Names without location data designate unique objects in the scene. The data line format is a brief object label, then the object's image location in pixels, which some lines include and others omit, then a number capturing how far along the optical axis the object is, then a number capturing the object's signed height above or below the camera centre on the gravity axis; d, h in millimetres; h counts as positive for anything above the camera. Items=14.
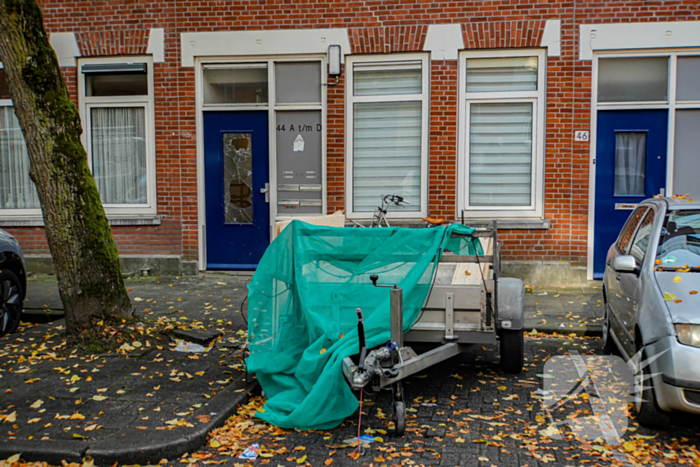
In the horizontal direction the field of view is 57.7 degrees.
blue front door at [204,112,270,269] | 10555 +321
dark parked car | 7094 -906
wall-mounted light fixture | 10016 +2314
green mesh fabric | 4883 -706
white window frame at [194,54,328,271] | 10308 +1591
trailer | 4406 -943
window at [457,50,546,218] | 9961 +1158
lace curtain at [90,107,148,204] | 10922 +888
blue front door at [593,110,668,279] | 9719 +628
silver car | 4211 -741
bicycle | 8094 -165
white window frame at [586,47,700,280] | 9562 +1562
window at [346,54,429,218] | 10195 +1194
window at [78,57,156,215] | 10742 +1296
